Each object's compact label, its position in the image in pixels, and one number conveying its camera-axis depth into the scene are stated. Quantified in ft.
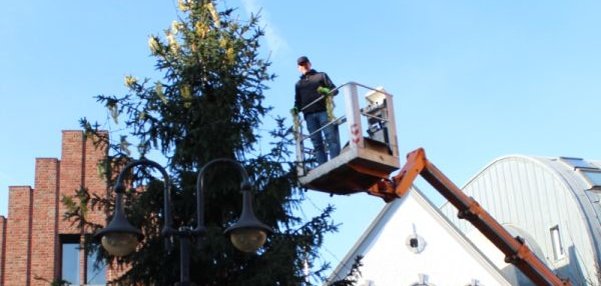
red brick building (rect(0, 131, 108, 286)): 58.03
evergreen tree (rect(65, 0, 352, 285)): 43.55
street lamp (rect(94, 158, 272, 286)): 32.14
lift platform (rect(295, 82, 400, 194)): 46.75
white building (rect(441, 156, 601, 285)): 97.23
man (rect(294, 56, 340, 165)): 47.50
